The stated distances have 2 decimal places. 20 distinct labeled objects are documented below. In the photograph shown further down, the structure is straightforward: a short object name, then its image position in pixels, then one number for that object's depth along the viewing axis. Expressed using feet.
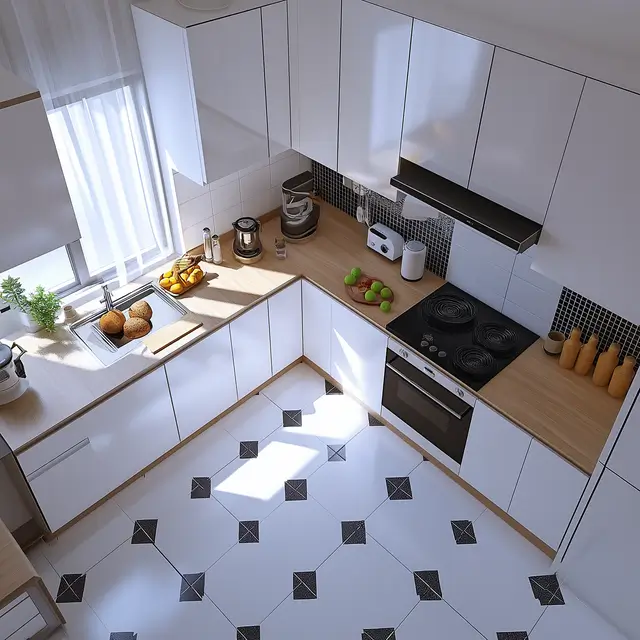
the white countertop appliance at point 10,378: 10.23
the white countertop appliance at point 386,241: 13.03
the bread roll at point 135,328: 11.85
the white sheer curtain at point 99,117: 9.58
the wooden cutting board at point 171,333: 11.60
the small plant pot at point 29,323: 11.57
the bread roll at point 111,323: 11.80
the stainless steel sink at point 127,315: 11.58
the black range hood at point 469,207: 8.80
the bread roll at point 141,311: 12.11
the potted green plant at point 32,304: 11.18
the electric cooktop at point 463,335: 11.11
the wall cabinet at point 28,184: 8.24
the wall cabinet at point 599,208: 7.40
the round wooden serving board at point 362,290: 12.39
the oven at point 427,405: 11.23
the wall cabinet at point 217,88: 10.05
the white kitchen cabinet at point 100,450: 10.60
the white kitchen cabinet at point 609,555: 9.24
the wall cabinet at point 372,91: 9.28
